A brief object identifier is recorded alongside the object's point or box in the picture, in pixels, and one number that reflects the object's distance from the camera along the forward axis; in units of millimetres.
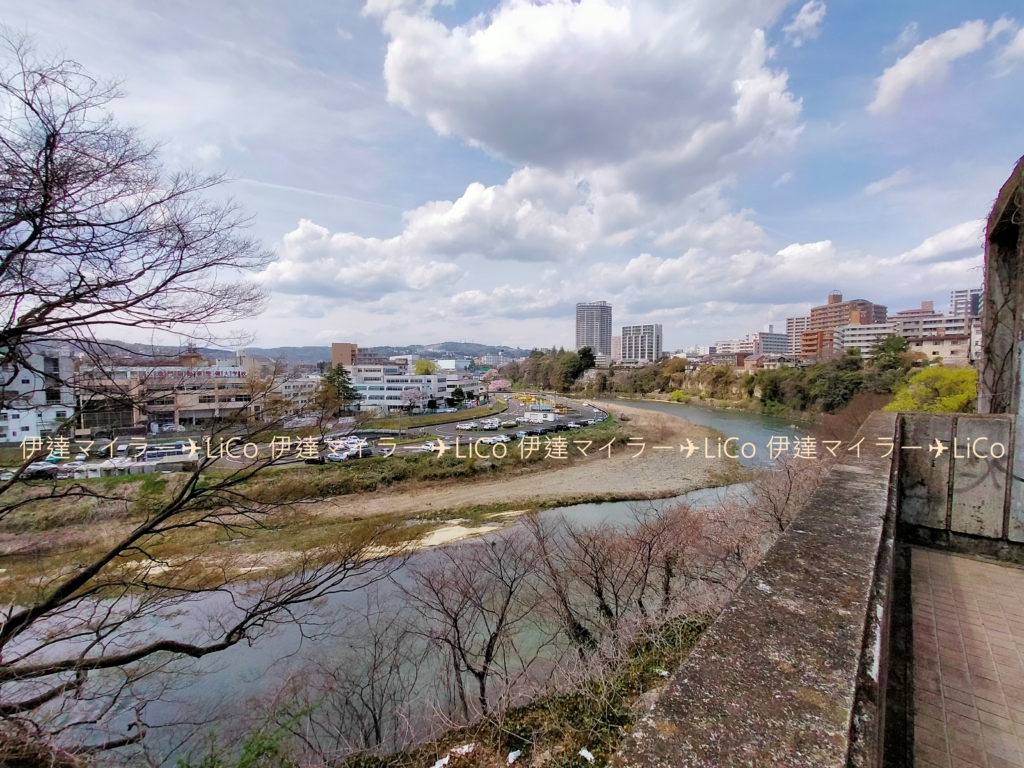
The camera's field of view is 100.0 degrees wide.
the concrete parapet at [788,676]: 784
